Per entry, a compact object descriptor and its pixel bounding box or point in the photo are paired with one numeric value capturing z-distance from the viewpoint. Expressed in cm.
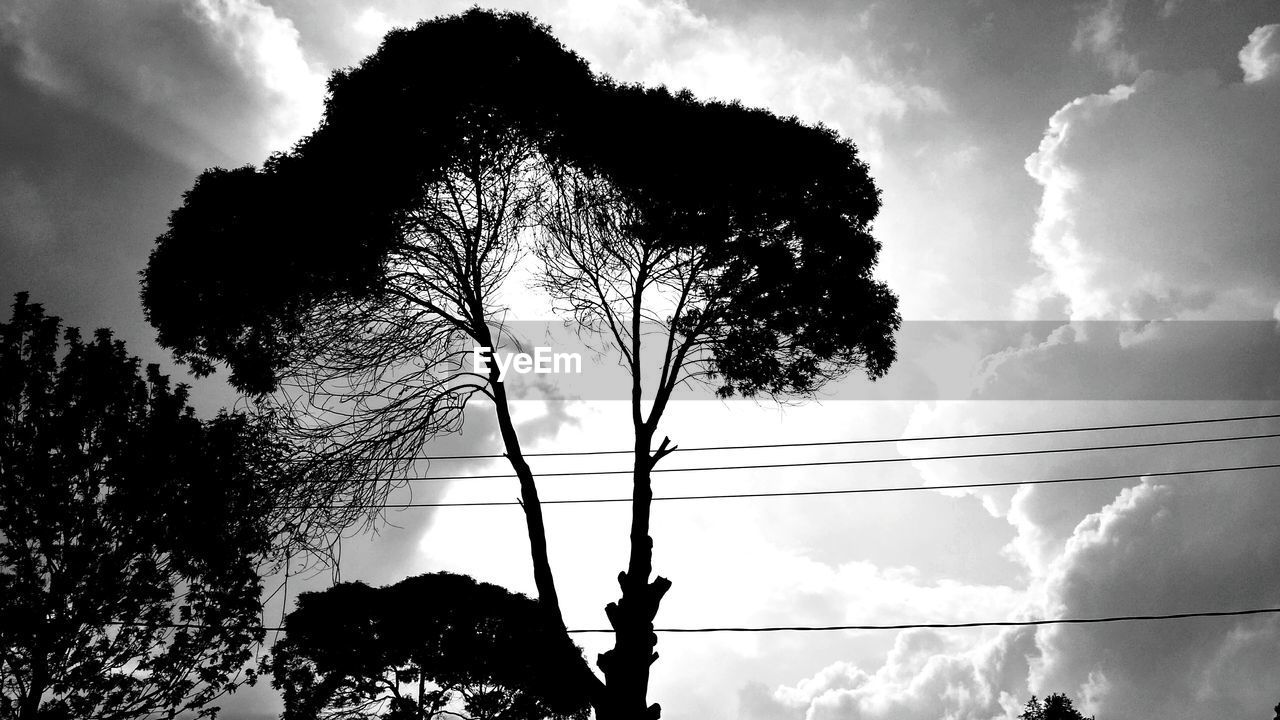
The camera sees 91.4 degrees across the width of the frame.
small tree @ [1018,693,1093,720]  3031
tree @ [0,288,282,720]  1141
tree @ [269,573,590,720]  1598
